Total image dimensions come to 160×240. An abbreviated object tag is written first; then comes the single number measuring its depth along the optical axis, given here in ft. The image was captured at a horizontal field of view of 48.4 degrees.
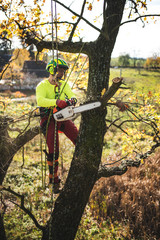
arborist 10.52
